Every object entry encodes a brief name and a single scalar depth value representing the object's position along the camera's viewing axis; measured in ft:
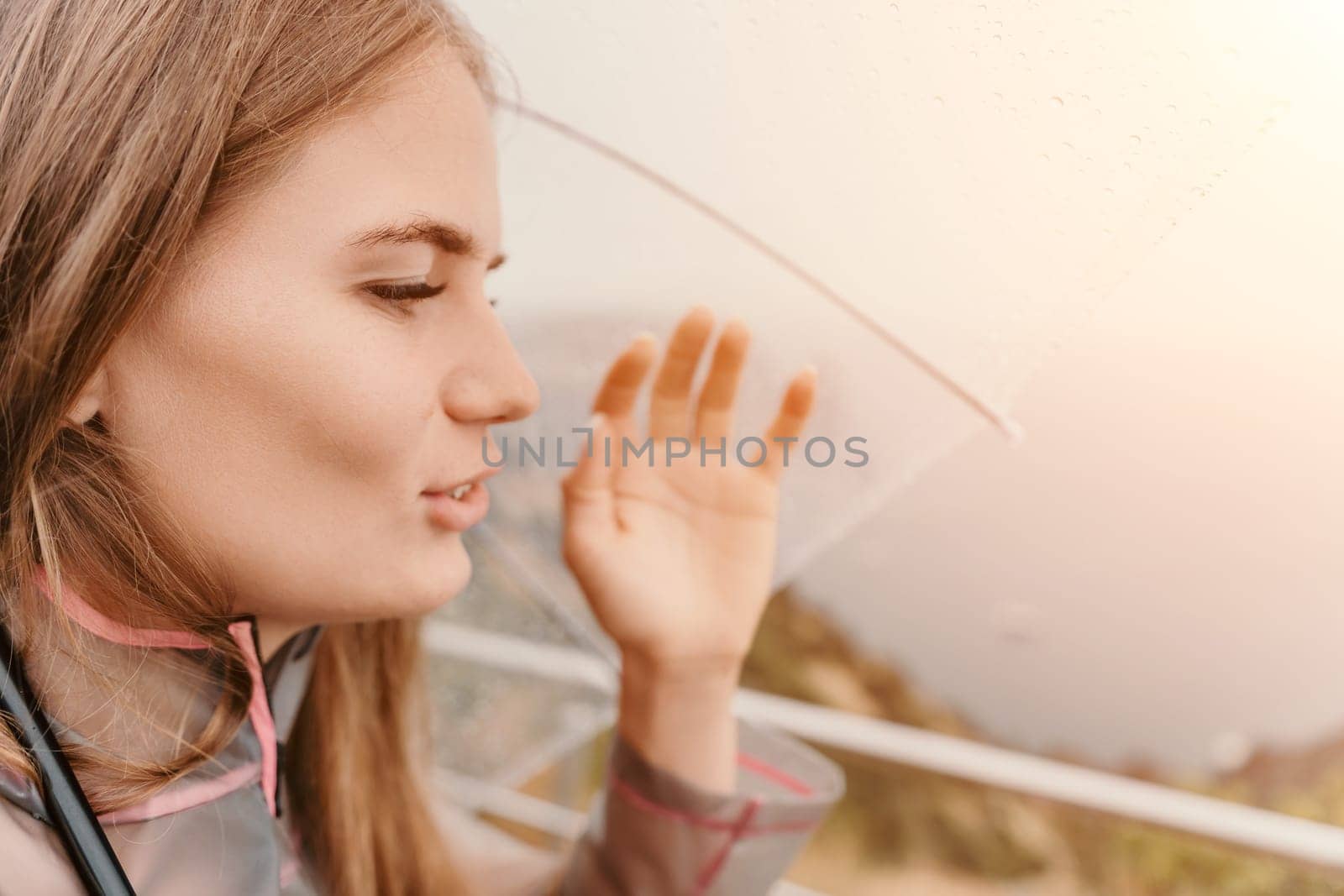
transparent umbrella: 1.93
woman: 1.87
